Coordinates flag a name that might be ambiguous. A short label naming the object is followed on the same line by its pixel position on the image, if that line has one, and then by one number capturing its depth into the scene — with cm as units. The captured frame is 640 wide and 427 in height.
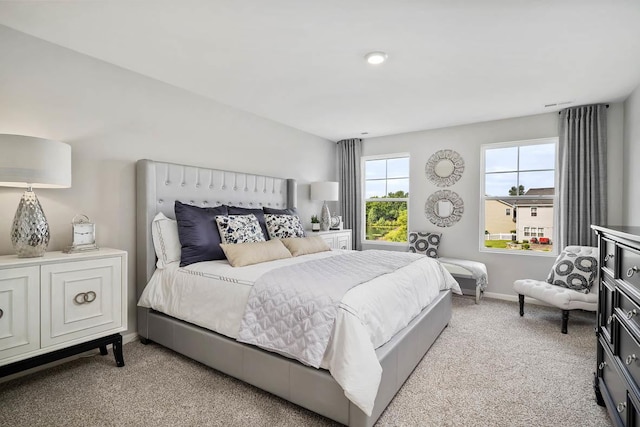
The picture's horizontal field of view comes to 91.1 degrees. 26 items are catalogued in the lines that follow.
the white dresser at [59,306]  186
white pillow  273
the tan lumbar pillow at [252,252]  252
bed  172
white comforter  157
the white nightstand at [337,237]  442
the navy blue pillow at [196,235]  265
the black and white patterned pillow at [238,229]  283
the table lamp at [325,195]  480
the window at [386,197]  519
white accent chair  305
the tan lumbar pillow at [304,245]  311
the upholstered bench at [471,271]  392
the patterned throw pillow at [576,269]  321
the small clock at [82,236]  229
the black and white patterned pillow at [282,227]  339
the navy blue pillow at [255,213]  325
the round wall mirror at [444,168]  459
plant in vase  467
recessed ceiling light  245
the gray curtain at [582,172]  360
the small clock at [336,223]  494
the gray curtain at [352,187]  543
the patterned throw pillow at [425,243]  469
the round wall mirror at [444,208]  461
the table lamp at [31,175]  188
